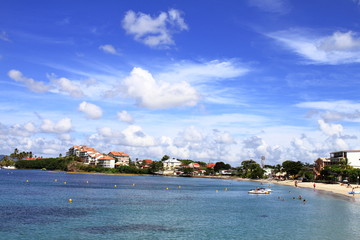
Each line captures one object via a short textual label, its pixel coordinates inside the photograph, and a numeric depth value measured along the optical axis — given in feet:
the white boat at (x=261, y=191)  392.33
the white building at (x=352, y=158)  583.50
